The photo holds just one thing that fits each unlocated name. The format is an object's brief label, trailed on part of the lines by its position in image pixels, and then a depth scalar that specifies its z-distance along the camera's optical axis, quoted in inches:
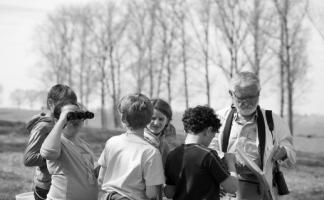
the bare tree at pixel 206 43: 1401.3
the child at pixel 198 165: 131.7
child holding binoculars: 147.7
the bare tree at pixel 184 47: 1472.9
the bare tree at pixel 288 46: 1187.9
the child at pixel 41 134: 154.6
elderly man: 149.7
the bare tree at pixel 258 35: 1246.9
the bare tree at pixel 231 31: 1331.9
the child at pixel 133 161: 134.1
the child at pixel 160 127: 170.8
